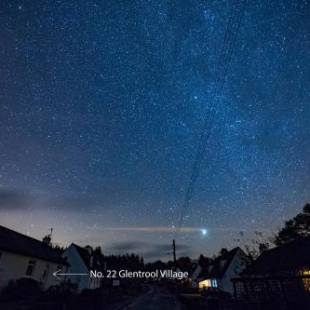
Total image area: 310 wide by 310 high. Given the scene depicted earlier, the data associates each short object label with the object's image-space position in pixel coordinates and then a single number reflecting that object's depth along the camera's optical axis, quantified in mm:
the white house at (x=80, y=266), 44219
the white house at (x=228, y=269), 41875
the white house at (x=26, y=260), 21547
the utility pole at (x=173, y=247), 53438
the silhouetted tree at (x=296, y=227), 47000
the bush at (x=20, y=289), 20391
